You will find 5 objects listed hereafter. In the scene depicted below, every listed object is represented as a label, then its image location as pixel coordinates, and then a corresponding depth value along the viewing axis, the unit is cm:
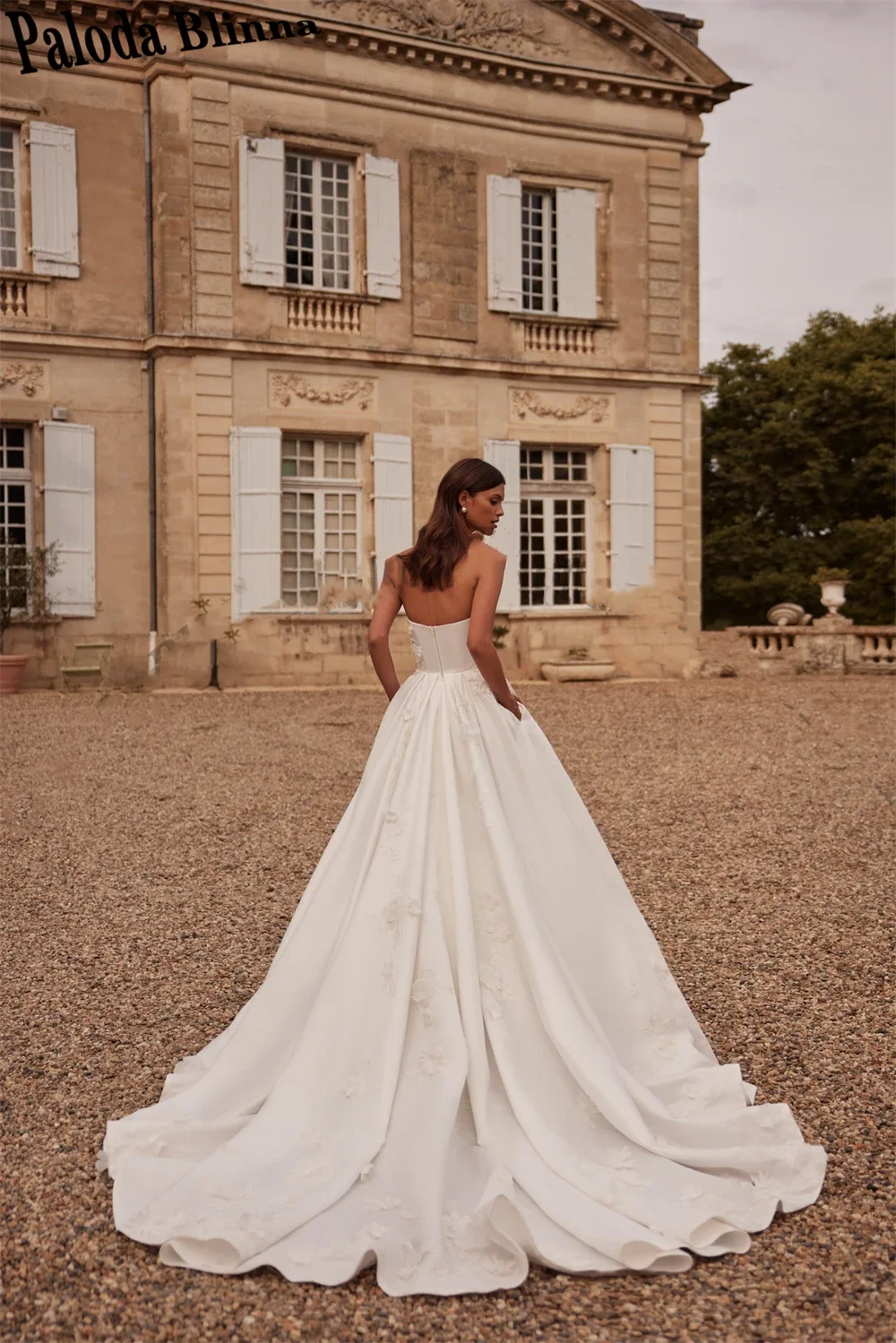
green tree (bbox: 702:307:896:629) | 2627
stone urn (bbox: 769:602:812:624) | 1786
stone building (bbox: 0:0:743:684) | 1350
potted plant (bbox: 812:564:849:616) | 1612
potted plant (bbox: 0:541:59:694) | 1302
